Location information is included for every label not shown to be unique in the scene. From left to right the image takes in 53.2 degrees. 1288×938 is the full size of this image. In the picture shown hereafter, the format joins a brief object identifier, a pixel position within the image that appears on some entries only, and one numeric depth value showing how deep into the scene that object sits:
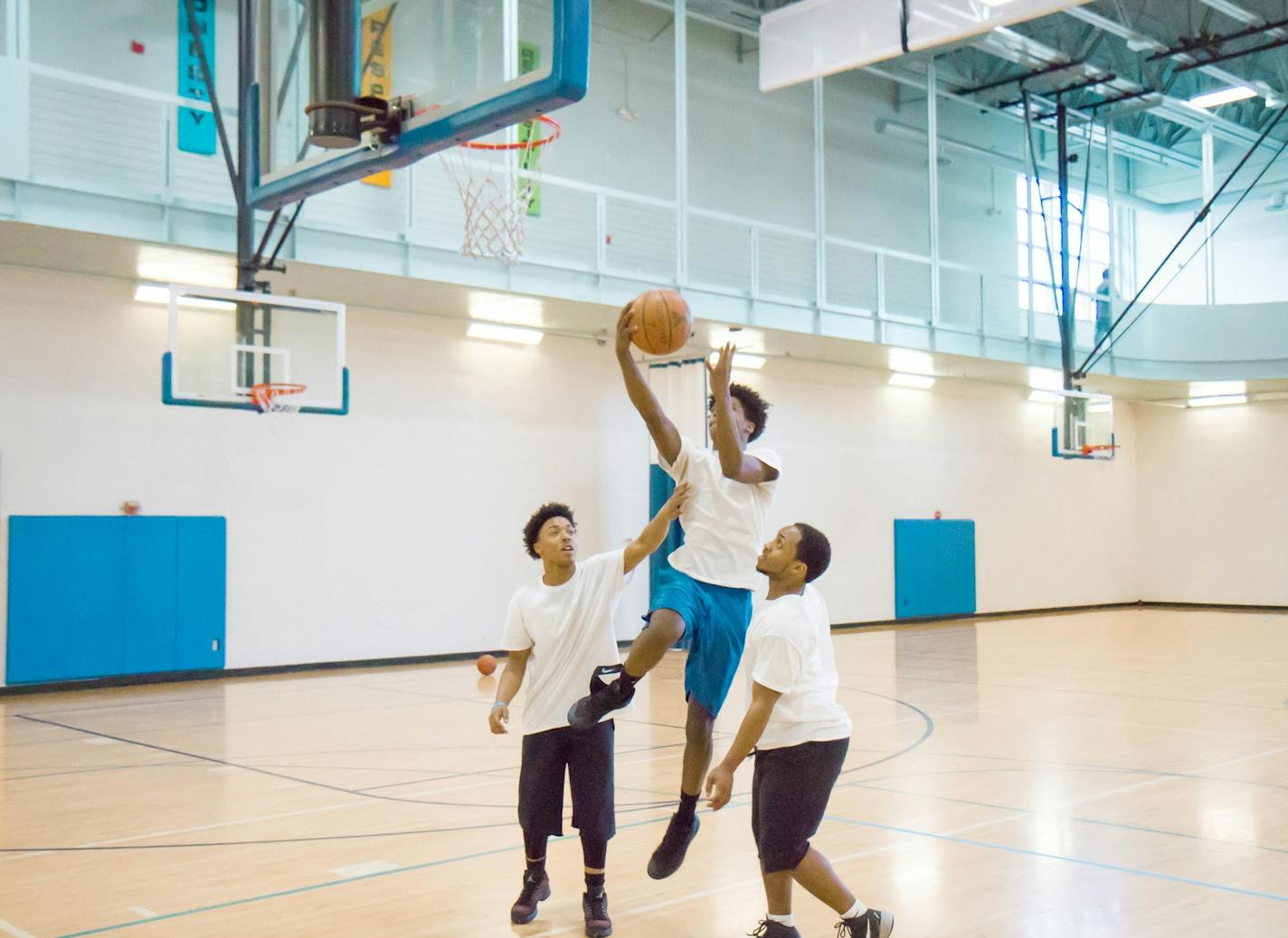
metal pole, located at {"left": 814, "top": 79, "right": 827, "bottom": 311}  14.95
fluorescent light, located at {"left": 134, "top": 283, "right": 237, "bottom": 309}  11.57
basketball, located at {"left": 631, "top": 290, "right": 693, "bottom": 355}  4.54
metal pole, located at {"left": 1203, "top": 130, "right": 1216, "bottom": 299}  20.28
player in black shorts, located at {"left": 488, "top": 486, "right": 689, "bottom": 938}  4.27
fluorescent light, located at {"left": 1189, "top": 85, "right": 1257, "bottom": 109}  17.23
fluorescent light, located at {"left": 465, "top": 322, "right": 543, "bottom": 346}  13.95
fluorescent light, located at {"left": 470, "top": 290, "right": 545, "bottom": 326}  12.66
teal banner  11.55
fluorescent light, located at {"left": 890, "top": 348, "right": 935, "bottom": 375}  16.94
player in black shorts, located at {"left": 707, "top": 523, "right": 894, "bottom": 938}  3.69
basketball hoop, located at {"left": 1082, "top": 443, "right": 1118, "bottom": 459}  17.69
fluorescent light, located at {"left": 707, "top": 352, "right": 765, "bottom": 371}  16.25
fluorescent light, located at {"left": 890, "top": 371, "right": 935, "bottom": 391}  18.62
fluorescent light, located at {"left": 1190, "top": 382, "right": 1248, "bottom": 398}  20.83
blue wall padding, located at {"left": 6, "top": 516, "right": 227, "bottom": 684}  10.99
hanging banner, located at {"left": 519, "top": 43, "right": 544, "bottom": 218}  5.56
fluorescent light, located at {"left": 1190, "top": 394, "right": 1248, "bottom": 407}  21.70
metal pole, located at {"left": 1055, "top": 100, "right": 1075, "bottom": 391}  17.17
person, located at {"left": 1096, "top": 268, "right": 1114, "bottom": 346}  19.98
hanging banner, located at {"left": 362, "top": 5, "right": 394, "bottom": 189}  6.41
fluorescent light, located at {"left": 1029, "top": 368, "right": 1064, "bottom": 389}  19.27
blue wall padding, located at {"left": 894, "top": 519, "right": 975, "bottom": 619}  18.42
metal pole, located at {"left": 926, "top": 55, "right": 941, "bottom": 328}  16.17
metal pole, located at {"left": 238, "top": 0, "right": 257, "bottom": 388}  8.53
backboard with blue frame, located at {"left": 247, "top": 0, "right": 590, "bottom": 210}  5.35
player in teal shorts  4.43
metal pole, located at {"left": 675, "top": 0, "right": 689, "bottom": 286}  13.22
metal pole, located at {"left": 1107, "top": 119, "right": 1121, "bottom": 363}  19.78
